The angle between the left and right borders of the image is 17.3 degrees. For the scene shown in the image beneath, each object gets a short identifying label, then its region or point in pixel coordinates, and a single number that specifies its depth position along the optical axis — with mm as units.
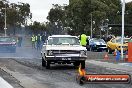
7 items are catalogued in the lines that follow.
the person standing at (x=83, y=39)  33581
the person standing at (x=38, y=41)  47812
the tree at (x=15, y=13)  96438
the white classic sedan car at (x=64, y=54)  20062
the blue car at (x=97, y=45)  45616
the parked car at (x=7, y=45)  38656
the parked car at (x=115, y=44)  36378
